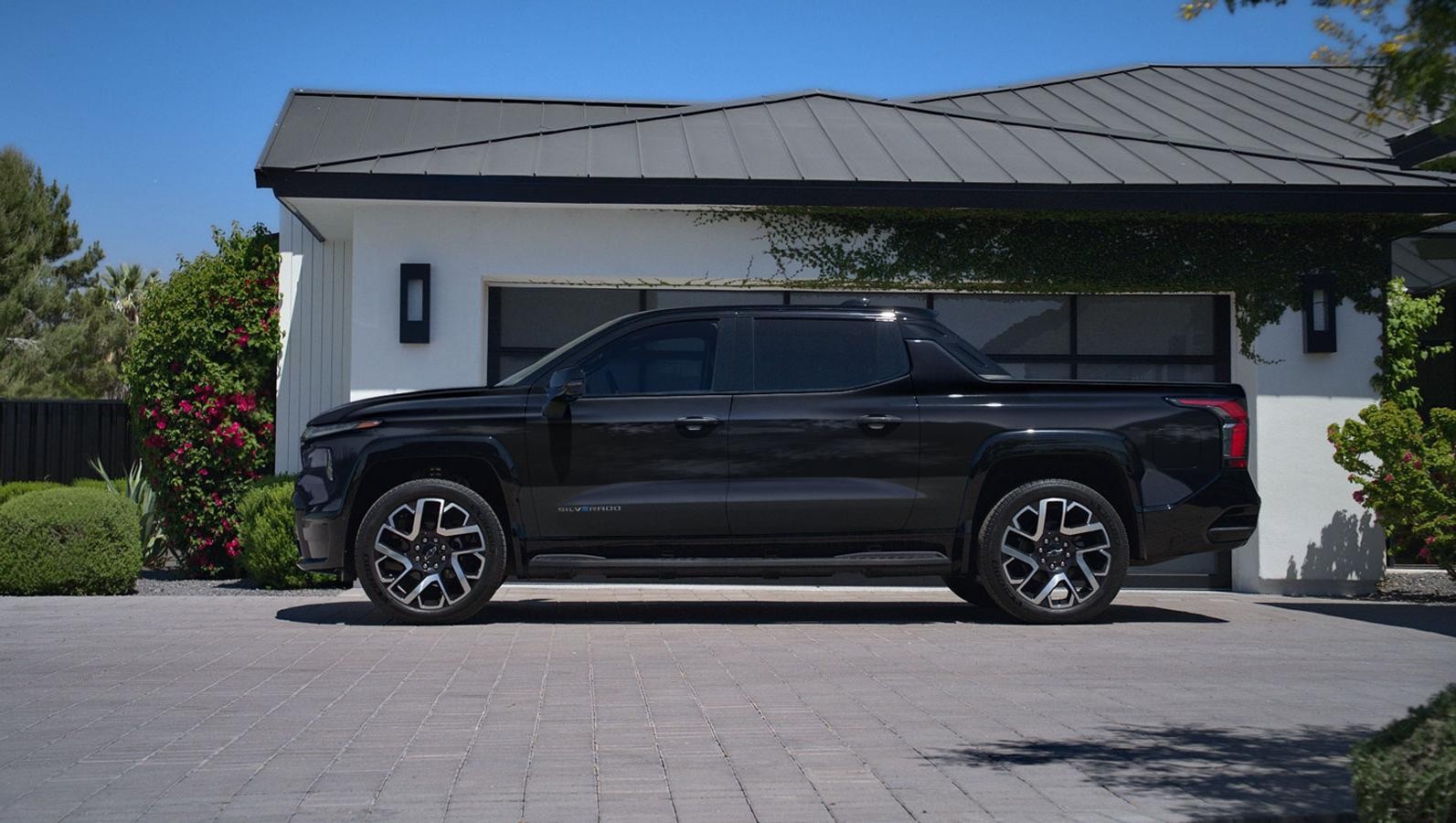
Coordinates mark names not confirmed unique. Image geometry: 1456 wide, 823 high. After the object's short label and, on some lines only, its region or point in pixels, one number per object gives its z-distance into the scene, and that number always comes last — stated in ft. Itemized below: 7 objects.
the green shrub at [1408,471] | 37.09
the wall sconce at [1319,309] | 40.27
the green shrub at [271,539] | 37.01
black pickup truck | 28.63
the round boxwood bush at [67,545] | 35.68
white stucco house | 38.50
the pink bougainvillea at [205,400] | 41.04
